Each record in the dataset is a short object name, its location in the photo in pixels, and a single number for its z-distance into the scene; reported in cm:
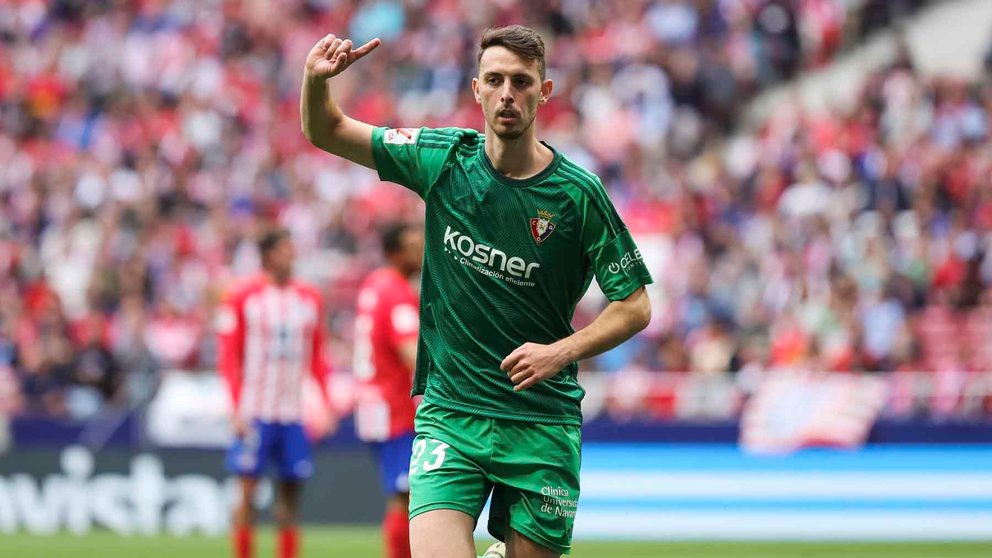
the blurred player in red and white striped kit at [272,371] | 2295
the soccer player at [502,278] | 1234
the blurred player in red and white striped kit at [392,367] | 1998
